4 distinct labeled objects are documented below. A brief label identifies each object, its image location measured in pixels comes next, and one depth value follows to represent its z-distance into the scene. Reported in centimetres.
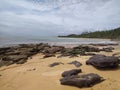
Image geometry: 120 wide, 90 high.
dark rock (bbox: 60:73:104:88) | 348
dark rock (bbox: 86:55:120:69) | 427
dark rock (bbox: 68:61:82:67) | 506
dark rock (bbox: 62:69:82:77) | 406
